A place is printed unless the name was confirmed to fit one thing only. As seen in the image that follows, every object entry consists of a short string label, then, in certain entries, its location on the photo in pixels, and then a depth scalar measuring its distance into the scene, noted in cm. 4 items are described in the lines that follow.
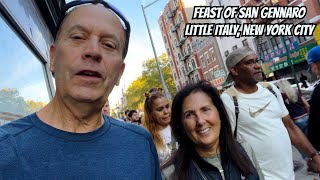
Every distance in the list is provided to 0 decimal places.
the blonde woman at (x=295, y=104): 440
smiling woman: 155
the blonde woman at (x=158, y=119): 282
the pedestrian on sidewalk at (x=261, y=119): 203
